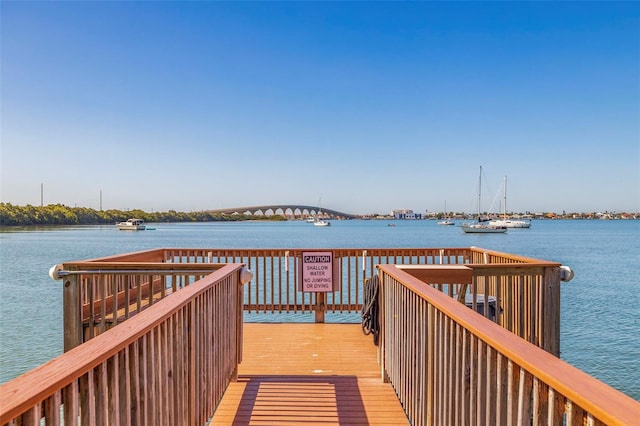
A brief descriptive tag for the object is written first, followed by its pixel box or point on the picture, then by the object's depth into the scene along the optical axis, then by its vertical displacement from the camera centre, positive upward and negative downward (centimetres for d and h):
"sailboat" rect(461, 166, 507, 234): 5984 -260
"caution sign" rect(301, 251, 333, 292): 580 -86
